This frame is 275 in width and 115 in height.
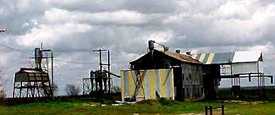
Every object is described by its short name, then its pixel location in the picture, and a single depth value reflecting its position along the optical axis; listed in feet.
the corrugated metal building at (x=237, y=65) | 303.21
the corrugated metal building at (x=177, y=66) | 277.23
